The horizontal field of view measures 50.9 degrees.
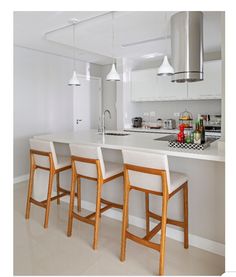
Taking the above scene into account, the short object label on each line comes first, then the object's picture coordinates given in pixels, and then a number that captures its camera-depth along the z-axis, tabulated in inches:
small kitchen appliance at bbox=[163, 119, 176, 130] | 208.4
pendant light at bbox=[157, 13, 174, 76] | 97.5
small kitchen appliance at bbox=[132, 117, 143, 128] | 222.2
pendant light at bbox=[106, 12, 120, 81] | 115.1
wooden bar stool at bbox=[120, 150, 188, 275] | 76.3
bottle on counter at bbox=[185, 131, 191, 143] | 91.8
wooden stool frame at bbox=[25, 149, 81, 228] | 109.8
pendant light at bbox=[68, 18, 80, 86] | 133.7
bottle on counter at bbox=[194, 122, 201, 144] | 88.1
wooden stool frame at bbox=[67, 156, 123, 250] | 92.1
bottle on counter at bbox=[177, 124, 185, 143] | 94.2
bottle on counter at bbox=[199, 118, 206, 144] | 89.4
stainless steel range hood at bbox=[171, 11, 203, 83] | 110.4
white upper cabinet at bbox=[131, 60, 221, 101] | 175.3
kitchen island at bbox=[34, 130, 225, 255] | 86.3
